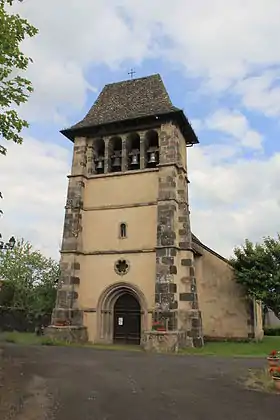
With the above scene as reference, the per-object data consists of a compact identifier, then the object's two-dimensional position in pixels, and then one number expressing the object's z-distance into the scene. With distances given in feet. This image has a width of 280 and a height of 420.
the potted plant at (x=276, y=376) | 28.48
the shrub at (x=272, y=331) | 107.59
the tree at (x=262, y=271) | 63.52
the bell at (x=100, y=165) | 72.59
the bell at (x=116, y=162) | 71.49
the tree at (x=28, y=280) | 94.43
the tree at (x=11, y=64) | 31.91
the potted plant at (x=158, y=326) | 55.93
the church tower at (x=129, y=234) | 60.54
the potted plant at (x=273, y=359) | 32.55
